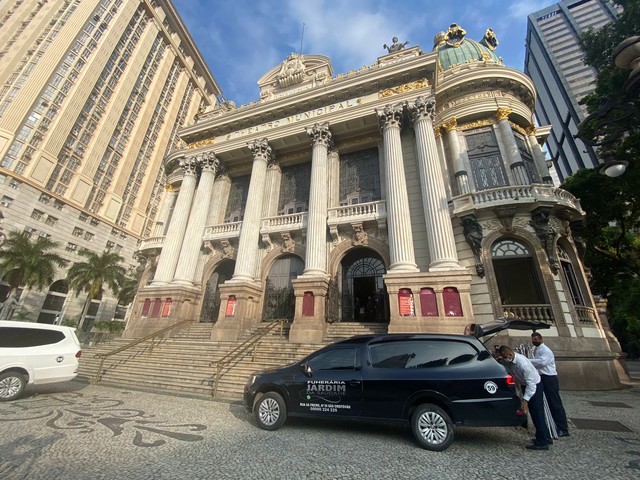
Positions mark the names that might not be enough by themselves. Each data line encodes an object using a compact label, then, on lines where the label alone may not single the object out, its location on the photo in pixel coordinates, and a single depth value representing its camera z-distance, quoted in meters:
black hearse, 4.43
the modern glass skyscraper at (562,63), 59.09
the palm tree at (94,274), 30.17
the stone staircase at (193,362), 9.43
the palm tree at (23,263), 25.85
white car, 7.13
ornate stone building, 12.04
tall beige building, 34.44
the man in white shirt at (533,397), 4.42
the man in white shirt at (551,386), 5.01
